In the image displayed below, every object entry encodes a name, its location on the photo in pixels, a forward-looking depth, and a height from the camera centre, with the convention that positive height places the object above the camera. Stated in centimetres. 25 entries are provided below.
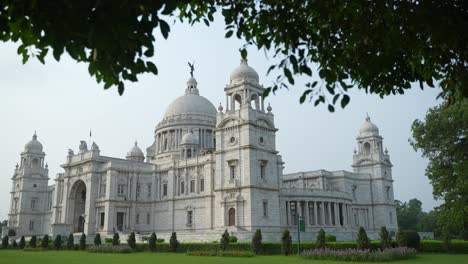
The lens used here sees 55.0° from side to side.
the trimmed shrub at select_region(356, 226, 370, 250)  3109 -75
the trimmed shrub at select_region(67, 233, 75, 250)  4645 -104
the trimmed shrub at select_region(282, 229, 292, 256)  3278 -88
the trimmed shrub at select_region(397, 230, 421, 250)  3294 -67
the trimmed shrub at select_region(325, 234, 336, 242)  4184 -72
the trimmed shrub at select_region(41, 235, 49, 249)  4741 -103
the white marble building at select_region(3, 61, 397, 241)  4866 +614
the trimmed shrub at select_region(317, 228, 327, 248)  3234 -68
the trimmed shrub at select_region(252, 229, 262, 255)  3412 -90
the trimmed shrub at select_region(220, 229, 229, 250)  3524 -82
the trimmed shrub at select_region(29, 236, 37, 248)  4957 -96
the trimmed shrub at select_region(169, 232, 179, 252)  3838 -94
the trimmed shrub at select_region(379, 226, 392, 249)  3195 -64
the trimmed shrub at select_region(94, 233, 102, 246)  4611 -75
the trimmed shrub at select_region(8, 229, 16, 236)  6938 +5
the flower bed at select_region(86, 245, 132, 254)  3872 -142
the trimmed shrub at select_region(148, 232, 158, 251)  4003 -96
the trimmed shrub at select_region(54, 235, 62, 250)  4694 -104
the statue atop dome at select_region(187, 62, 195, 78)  7862 +2801
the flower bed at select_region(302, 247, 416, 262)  2711 -149
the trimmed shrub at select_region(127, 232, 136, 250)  4084 -87
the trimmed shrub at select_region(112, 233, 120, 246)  4404 -74
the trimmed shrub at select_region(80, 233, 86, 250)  4516 -102
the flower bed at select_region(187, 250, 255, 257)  3167 -157
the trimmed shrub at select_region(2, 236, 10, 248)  5122 -97
